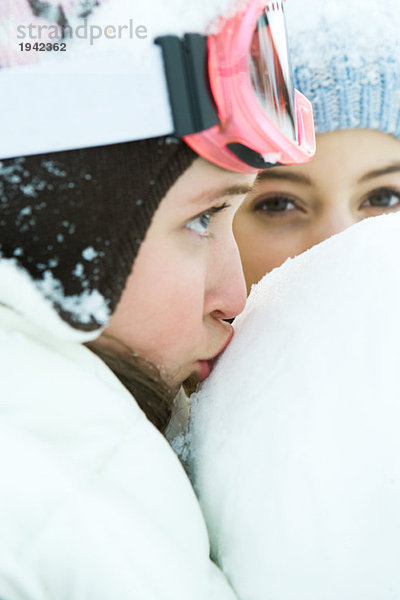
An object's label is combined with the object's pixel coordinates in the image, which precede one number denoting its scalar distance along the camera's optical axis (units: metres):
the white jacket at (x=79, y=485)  0.65
